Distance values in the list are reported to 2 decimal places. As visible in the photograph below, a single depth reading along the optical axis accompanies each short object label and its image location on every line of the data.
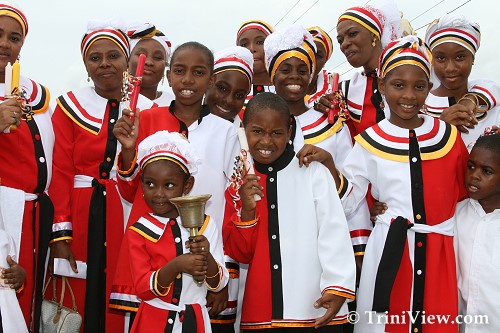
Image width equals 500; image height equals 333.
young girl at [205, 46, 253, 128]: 5.62
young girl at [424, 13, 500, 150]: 5.49
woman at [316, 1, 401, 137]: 5.72
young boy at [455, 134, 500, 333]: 4.59
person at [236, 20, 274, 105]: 6.71
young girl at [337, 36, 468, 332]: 4.61
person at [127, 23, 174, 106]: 6.56
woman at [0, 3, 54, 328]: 4.70
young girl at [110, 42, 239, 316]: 4.65
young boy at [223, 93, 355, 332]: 4.29
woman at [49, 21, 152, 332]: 4.93
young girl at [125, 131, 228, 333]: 3.99
